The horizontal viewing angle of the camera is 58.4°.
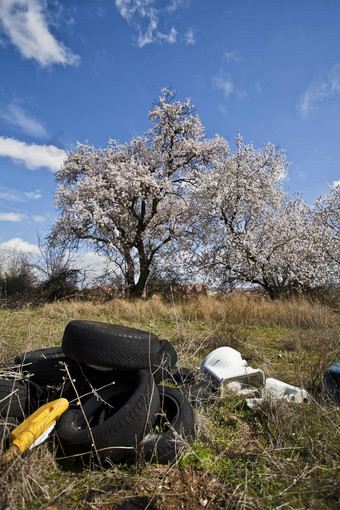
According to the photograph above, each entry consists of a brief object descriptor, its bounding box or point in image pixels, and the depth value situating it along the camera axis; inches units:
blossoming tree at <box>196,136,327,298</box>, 549.3
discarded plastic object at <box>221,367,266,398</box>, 140.7
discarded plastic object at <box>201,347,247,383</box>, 142.6
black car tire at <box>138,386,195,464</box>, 92.7
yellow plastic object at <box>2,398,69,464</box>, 87.0
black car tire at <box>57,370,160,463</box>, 91.7
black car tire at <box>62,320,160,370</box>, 118.0
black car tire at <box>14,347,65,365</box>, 149.9
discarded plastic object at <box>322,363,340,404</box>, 126.2
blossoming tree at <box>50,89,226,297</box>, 634.8
